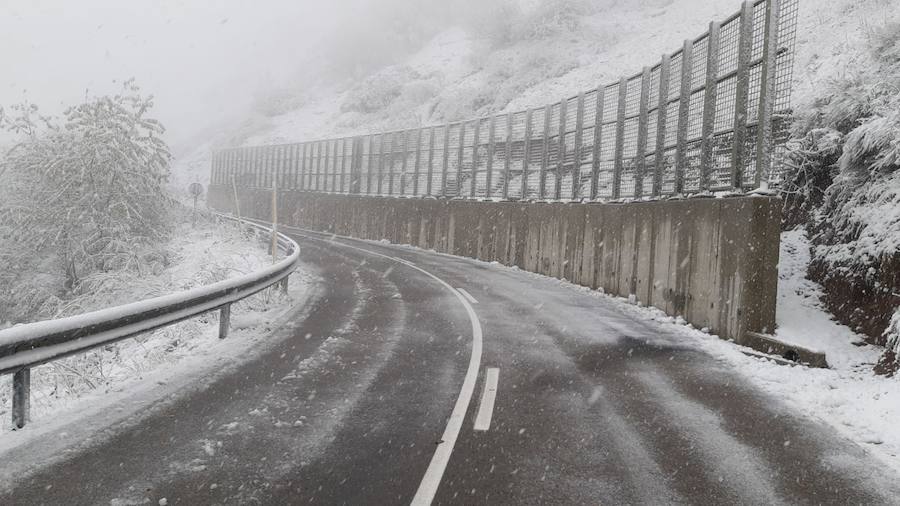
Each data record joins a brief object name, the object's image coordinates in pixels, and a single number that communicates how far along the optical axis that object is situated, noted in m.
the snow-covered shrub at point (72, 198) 21.09
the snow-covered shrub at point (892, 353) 7.20
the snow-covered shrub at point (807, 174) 10.94
